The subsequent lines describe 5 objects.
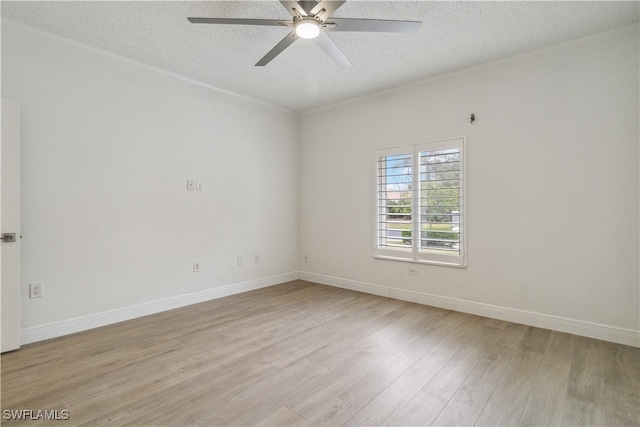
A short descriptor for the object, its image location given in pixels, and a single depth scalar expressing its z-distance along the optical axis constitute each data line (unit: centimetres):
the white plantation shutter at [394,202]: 414
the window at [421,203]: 377
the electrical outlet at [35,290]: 288
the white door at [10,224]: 266
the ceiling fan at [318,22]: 210
